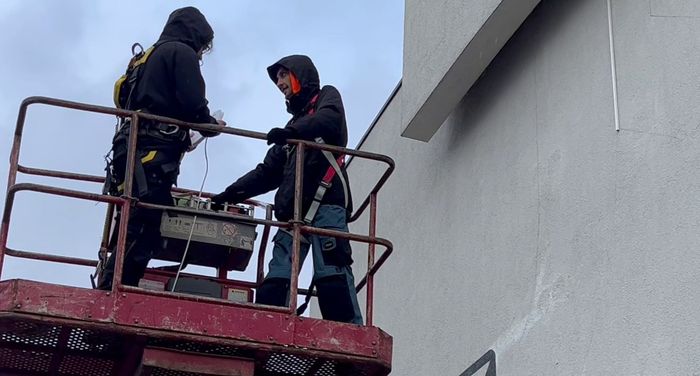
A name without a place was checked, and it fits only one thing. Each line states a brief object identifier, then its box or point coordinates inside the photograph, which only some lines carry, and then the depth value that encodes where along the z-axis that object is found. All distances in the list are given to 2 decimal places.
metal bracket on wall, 8.88
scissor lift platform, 7.33
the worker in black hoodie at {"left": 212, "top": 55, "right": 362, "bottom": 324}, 8.32
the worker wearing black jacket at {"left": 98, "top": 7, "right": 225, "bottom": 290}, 8.12
